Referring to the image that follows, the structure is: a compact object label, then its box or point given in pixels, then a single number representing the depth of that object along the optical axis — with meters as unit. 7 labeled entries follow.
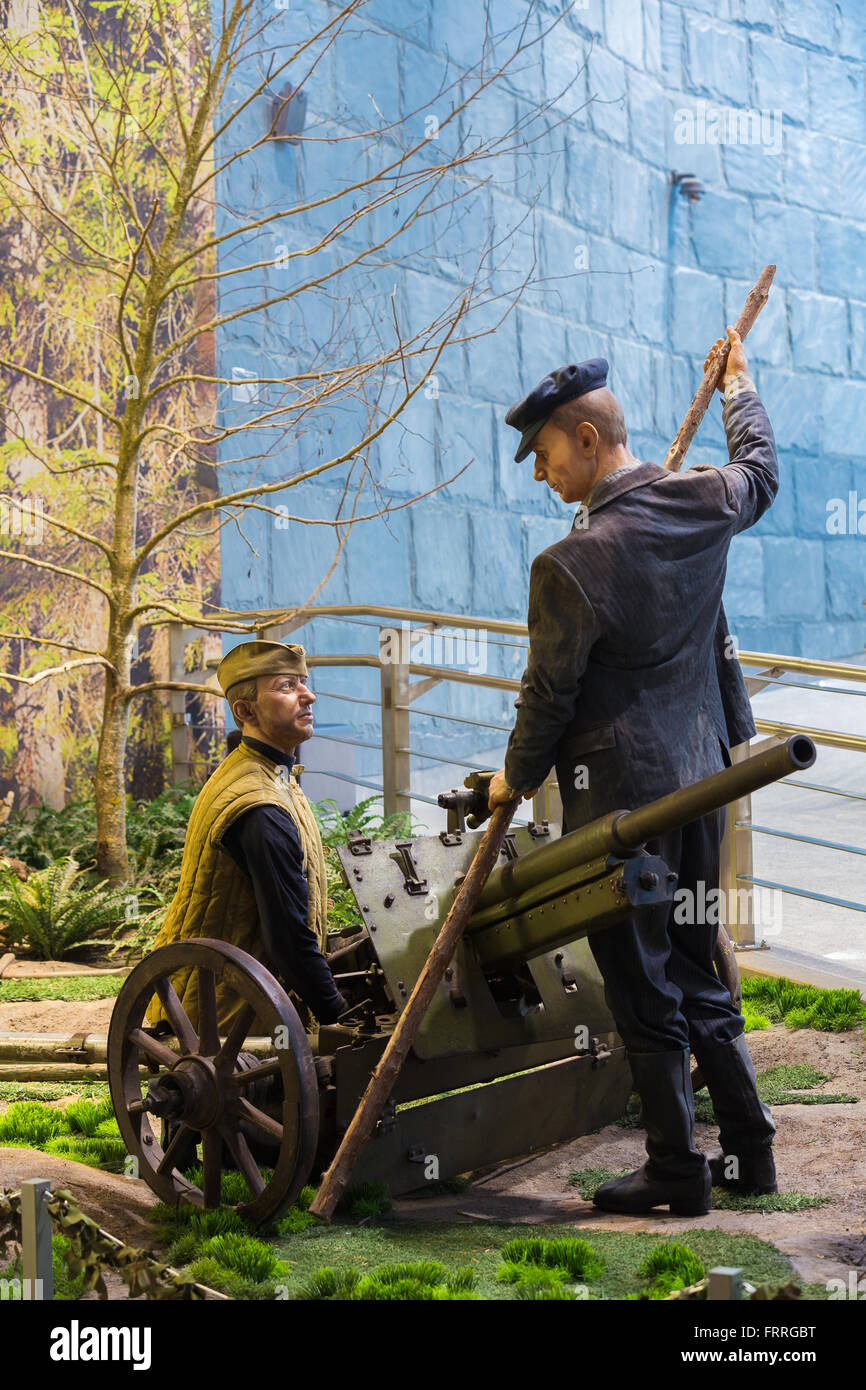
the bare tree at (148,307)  7.34
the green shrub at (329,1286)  2.88
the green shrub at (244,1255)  3.05
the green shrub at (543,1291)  2.78
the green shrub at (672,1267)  2.88
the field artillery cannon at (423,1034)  3.30
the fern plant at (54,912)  6.88
